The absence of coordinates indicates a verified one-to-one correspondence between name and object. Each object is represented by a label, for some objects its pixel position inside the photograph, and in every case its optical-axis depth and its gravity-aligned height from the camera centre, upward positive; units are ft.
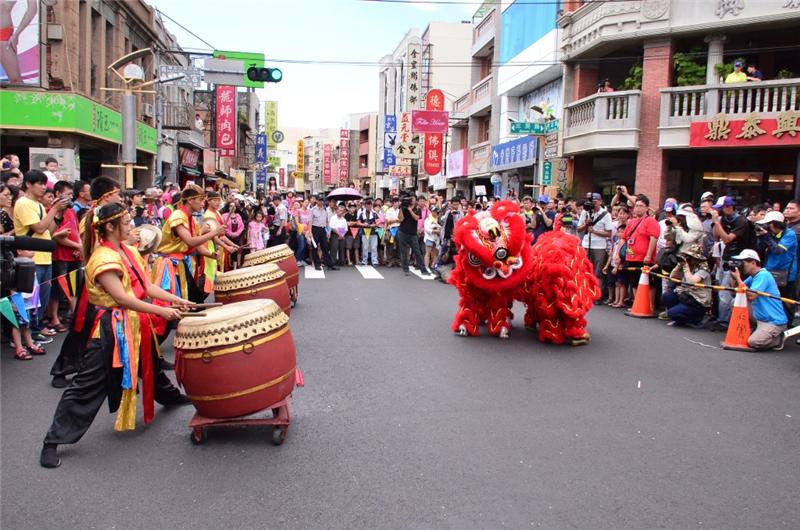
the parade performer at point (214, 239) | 25.14 -1.34
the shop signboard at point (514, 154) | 71.26 +6.89
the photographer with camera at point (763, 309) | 25.64 -3.49
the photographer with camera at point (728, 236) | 29.53 -0.75
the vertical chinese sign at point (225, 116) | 110.93 +14.79
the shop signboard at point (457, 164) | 105.40 +7.79
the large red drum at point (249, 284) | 21.13 -2.55
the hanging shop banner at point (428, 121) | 87.92 +11.78
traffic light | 49.67 +9.79
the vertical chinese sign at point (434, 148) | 105.50 +10.07
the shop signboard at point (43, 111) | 49.67 +6.62
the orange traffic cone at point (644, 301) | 33.14 -4.20
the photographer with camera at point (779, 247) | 27.53 -1.10
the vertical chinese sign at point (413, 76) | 129.59 +26.35
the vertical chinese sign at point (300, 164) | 251.39 +16.59
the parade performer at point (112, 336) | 14.43 -3.09
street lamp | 36.52 +3.81
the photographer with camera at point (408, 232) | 48.70 -1.66
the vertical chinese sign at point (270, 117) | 182.09 +24.31
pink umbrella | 69.92 +1.46
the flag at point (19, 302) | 21.86 -3.42
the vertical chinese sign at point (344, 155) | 238.89 +19.08
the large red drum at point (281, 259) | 27.30 -2.23
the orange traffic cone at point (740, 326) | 26.30 -4.20
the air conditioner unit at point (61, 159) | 43.01 +2.74
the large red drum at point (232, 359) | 14.42 -3.39
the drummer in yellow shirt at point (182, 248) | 22.88 -1.59
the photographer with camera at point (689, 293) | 29.94 -3.40
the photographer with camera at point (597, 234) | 37.99 -1.04
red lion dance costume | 25.00 -2.52
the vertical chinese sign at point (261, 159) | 168.66 +12.06
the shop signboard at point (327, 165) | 279.28 +17.68
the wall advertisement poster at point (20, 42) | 48.03 +11.30
